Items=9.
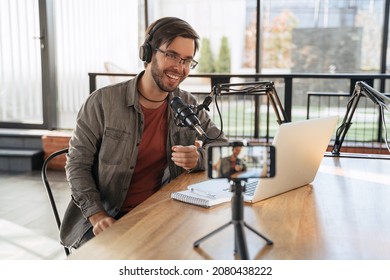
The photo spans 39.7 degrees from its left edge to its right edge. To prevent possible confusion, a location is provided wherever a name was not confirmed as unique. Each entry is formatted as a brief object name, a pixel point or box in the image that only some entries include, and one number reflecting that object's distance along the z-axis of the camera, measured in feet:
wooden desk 3.90
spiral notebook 5.05
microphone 4.91
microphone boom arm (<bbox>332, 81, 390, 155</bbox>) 6.18
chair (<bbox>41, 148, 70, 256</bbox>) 6.48
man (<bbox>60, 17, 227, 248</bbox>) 6.08
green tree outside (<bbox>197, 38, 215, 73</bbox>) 20.30
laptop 4.95
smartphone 3.51
